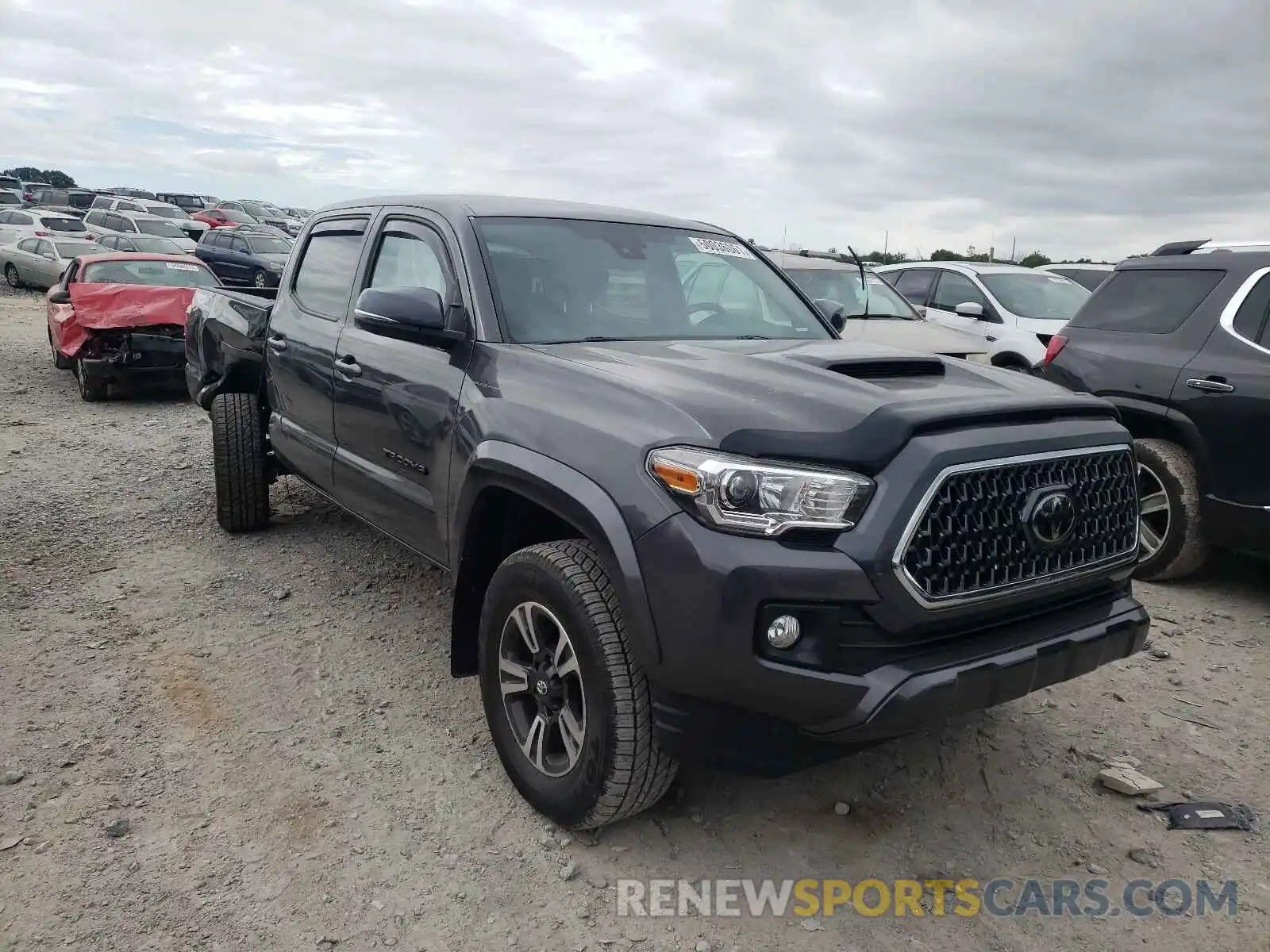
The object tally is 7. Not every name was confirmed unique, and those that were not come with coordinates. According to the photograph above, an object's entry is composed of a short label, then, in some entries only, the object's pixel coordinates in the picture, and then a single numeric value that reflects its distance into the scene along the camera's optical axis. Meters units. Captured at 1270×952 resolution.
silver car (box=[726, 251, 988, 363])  7.84
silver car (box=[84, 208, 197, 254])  23.22
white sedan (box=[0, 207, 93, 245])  22.75
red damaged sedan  9.78
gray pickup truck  2.28
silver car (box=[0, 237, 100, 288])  20.39
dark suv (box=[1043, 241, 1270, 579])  4.61
